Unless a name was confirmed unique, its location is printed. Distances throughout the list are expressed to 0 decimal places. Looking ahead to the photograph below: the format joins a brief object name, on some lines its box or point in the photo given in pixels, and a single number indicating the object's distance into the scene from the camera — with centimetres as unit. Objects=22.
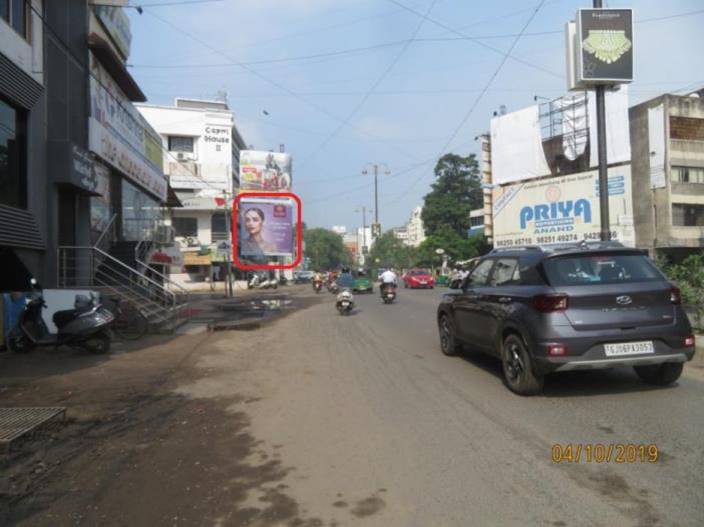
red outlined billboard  2276
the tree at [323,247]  10719
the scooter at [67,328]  969
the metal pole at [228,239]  3080
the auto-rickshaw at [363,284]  3262
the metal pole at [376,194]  5514
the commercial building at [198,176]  4534
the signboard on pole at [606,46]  1372
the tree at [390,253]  9823
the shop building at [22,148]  1066
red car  3909
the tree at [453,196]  6731
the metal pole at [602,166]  1291
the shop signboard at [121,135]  1520
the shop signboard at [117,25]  1619
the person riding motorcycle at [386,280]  2297
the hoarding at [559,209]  3400
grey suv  563
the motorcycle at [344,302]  1788
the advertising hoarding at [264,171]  6197
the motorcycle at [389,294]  2277
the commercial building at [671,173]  3366
